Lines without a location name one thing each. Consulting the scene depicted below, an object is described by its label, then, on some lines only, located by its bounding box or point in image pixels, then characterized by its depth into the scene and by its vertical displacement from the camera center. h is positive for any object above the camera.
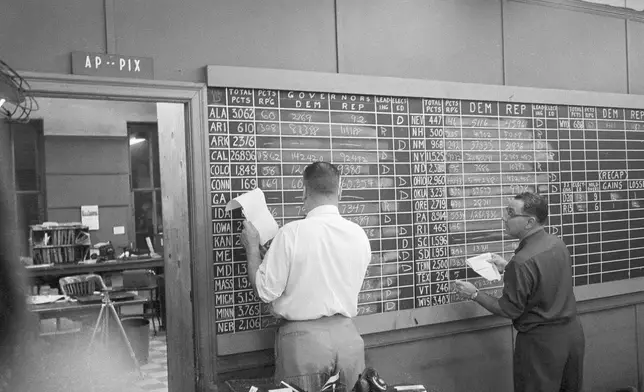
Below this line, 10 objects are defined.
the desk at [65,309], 6.05 -1.13
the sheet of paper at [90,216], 11.74 -0.33
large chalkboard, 3.32 +0.08
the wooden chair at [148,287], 8.14 -1.25
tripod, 6.59 -1.45
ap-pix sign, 2.94 +0.67
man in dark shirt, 3.56 -0.75
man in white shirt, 2.89 -0.44
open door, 3.32 -0.28
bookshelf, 9.85 -0.71
